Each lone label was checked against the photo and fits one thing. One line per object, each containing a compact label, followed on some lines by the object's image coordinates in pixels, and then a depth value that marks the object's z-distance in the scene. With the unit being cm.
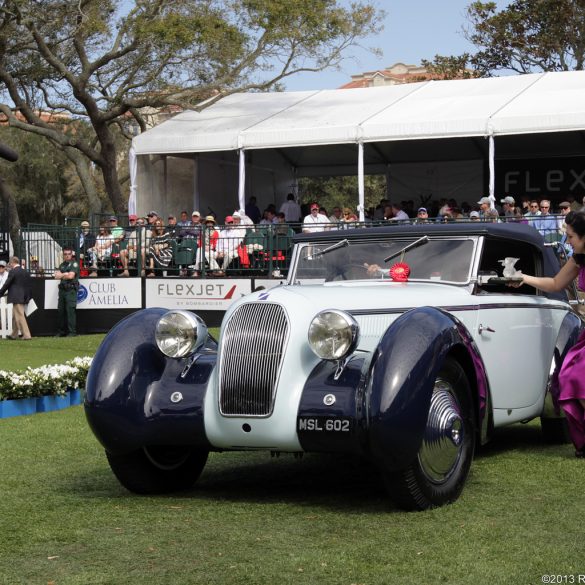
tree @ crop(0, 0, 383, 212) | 2961
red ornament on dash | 748
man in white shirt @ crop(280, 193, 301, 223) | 2652
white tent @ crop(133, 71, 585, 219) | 2253
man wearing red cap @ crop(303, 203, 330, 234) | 2169
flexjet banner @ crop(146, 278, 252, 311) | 2186
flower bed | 1114
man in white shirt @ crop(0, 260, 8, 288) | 2441
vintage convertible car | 590
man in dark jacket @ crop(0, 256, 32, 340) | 2303
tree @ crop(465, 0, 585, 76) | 3872
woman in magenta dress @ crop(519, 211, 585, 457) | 760
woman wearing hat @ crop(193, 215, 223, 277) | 2219
